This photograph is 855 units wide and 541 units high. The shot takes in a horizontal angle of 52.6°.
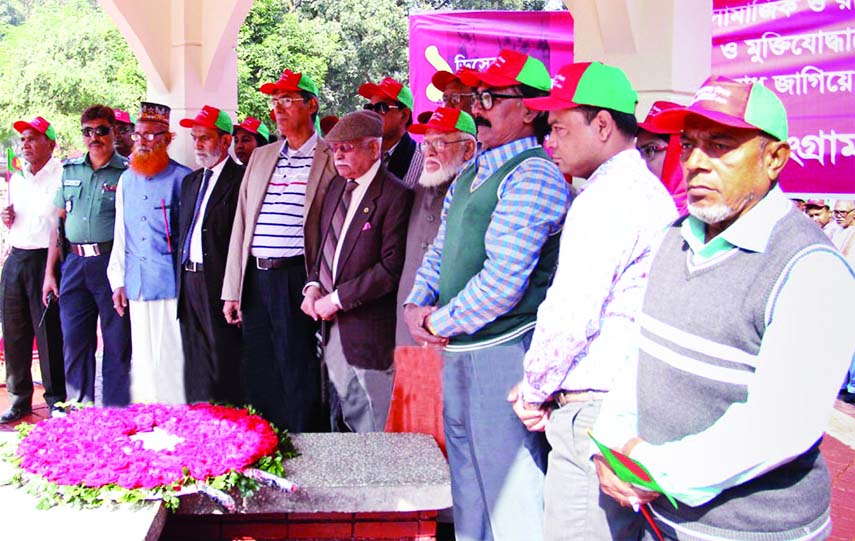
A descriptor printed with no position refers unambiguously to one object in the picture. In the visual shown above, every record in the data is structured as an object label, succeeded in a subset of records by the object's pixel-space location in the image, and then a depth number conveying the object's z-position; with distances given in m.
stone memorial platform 2.82
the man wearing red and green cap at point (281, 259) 4.76
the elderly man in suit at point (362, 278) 4.29
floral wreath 2.66
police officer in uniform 5.47
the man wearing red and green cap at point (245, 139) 6.35
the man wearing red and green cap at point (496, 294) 2.82
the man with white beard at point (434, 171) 3.95
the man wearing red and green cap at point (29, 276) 5.81
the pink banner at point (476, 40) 8.01
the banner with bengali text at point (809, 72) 5.38
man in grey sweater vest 1.69
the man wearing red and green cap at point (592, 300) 2.33
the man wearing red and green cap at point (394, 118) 5.13
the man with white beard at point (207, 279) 5.11
